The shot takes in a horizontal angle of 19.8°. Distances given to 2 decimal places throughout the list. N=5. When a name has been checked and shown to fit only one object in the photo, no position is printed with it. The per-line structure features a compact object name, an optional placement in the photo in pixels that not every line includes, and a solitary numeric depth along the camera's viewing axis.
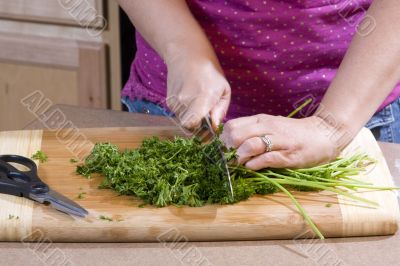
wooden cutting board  1.23
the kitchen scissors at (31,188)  1.23
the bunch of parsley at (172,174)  1.26
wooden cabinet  2.11
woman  1.32
